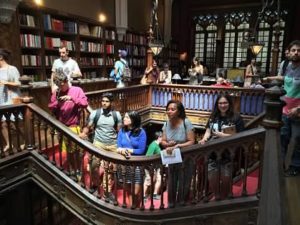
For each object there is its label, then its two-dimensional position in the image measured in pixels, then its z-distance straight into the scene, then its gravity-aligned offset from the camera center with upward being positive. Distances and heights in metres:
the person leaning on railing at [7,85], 3.30 -0.24
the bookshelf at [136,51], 8.63 +0.48
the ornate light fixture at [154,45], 5.90 +0.43
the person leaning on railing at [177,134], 2.40 -0.66
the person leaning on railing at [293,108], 2.52 -0.38
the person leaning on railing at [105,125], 3.25 -0.69
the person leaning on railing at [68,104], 3.15 -0.46
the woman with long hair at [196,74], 7.39 -0.22
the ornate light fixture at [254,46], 6.40 +0.46
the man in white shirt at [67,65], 3.92 +0.00
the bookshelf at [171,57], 10.75 +0.34
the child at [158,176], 2.86 -1.13
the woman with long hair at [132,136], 2.92 -0.74
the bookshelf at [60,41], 5.25 +0.53
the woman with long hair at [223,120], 2.58 -0.51
